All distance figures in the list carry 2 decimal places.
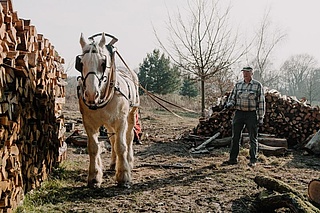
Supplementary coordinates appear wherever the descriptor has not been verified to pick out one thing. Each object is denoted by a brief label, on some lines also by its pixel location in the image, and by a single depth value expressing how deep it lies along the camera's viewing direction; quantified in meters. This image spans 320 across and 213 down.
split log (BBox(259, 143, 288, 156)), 7.84
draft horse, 4.35
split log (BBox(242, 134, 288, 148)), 8.48
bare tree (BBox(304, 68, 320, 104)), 41.73
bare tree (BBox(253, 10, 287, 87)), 26.47
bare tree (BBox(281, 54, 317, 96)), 49.64
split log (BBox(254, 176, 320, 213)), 3.46
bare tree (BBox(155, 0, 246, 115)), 15.23
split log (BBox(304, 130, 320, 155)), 7.91
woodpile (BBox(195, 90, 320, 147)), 9.19
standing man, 6.40
